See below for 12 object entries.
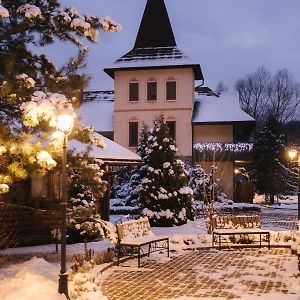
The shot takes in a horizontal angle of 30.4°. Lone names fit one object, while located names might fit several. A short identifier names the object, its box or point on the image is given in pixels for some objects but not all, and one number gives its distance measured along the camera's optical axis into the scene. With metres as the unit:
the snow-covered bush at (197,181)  32.22
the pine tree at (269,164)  39.69
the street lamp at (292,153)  19.14
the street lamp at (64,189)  8.38
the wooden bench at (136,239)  12.58
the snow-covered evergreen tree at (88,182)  10.00
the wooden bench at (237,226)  15.61
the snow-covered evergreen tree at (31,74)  8.91
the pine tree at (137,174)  26.21
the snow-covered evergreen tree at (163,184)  21.62
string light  36.19
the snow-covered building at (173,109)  37.16
